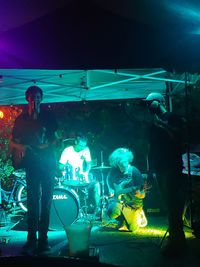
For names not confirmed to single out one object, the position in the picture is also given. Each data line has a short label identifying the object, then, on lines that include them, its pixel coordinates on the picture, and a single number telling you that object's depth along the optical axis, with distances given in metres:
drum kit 7.18
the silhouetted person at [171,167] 4.71
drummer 8.00
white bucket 3.37
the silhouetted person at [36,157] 4.50
